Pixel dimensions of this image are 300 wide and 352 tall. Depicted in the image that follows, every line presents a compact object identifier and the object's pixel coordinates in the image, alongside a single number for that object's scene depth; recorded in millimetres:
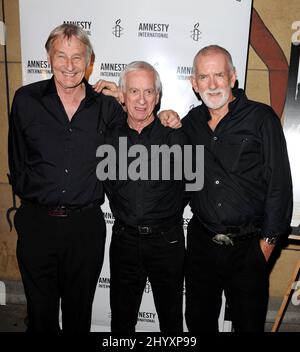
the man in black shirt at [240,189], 2121
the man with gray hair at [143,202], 2299
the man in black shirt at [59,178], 2250
